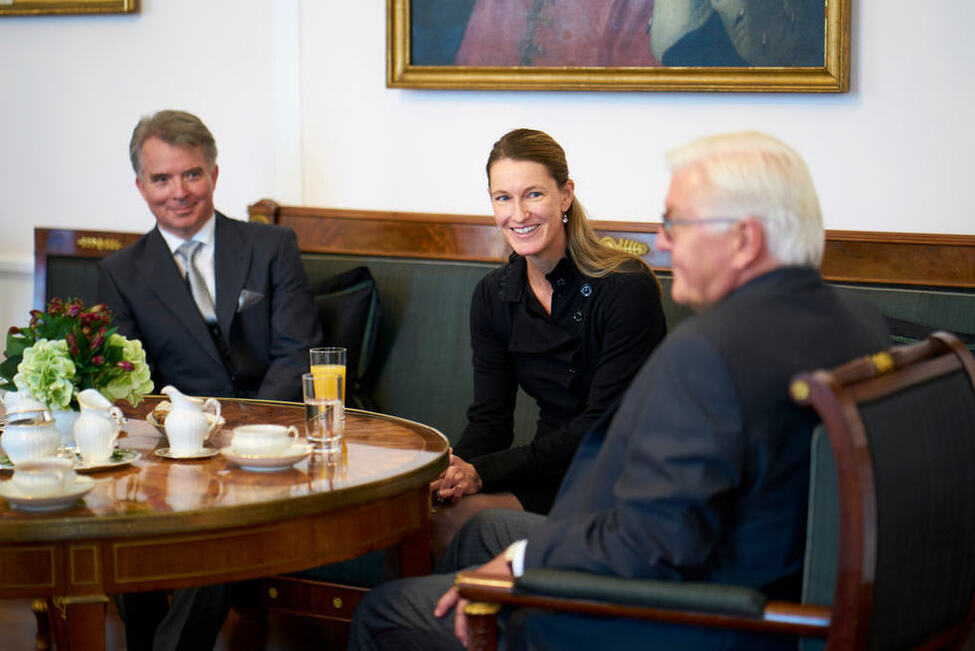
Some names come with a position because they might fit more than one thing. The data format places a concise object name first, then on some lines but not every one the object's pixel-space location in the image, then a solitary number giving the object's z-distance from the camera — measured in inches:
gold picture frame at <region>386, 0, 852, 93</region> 148.2
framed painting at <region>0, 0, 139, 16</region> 185.8
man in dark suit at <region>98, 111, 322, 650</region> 146.6
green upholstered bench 140.6
